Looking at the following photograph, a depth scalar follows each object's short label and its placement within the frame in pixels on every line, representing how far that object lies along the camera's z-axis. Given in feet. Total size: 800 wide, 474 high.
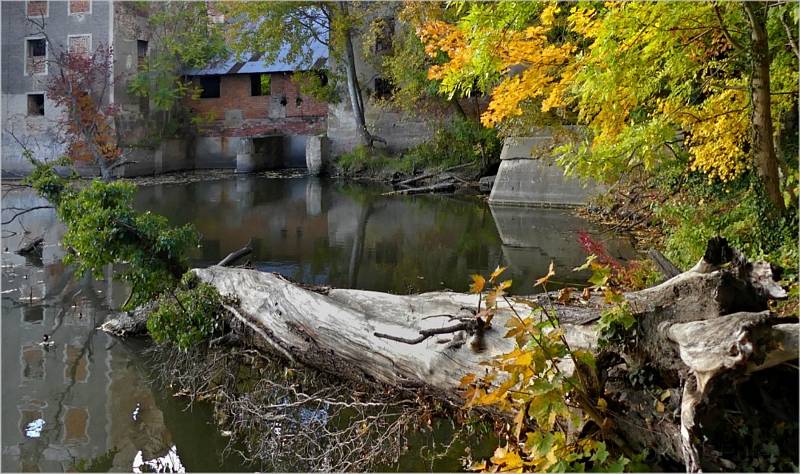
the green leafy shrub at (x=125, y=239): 22.38
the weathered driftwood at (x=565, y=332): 9.93
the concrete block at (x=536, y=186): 57.72
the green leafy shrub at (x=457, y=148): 78.96
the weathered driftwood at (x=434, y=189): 74.02
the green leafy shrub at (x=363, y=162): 90.48
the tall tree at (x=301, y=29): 85.97
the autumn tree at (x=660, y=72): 21.48
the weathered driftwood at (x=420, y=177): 79.42
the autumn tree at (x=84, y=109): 89.81
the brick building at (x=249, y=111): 109.60
